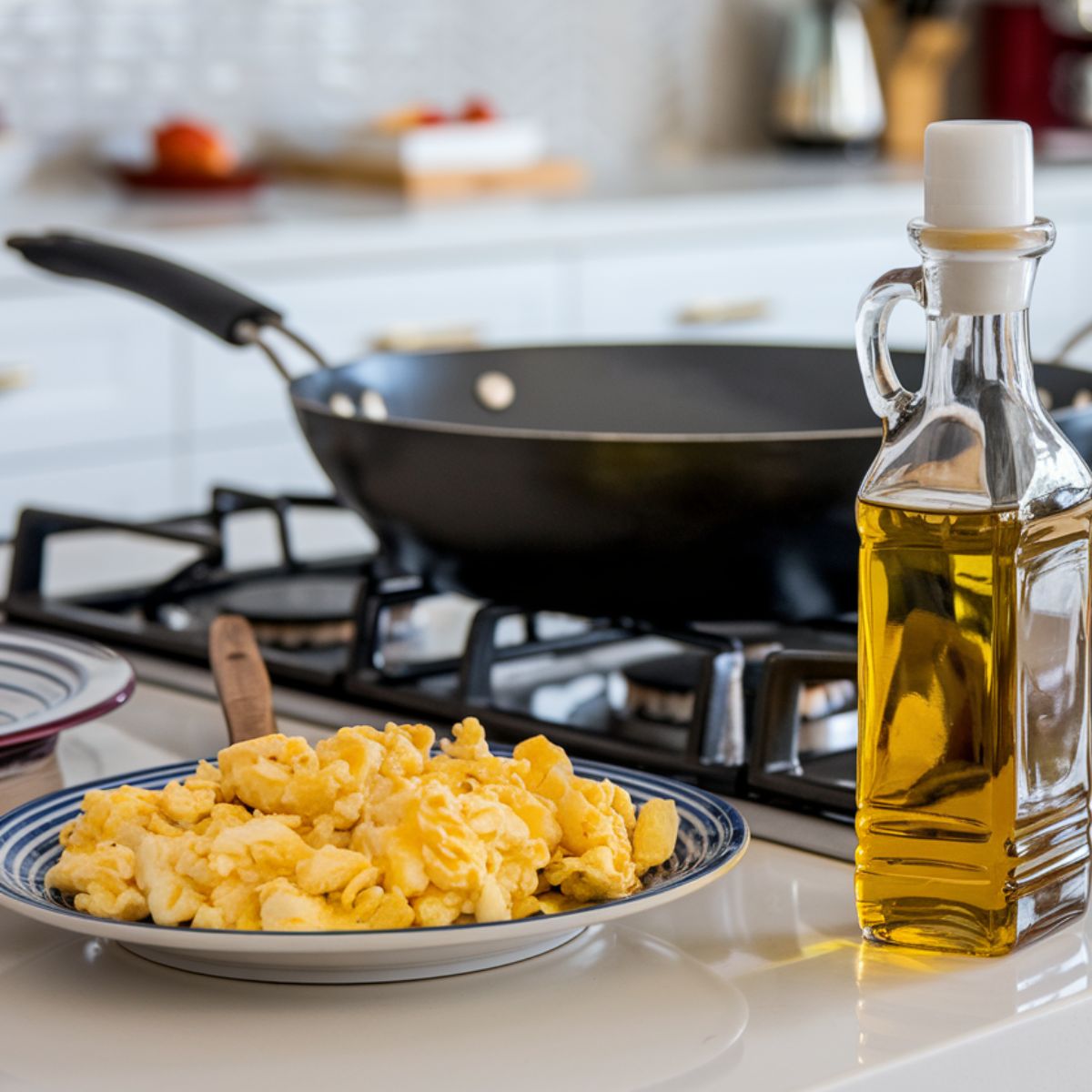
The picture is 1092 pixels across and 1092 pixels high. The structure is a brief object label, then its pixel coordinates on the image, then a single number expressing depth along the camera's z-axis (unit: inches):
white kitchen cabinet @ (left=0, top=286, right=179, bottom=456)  135.2
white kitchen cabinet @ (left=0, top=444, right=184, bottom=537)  137.2
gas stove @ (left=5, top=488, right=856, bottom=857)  50.0
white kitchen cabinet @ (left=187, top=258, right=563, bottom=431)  146.0
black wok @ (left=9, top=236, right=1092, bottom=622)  52.1
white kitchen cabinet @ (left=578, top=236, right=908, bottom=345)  165.8
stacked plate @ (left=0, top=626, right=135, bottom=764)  49.2
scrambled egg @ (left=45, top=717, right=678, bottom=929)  42.4
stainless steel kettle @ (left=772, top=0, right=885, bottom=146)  200.9
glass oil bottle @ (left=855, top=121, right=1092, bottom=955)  43.4
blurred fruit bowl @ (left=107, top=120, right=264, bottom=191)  165.6
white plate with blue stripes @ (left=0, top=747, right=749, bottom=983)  41.7
